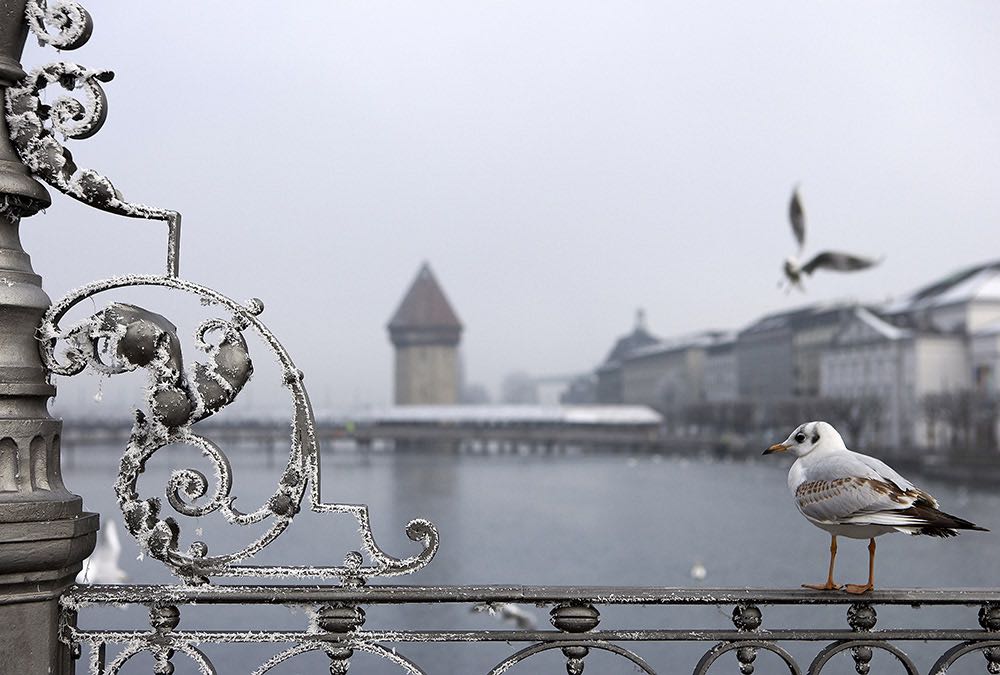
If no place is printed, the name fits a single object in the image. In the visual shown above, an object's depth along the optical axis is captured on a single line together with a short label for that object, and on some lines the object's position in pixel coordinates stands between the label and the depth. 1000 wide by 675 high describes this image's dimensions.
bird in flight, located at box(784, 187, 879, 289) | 7.94
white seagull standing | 2.11
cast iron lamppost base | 1.86
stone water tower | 98.00
